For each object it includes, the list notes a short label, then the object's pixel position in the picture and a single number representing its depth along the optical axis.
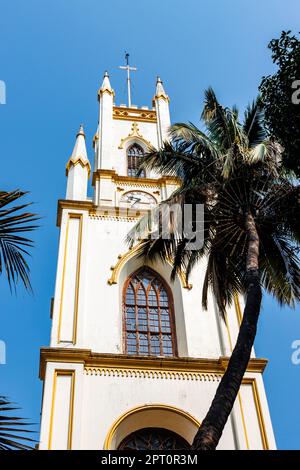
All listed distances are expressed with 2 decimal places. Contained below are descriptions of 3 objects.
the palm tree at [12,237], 7.64
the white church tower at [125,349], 14.30
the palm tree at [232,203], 13.27
